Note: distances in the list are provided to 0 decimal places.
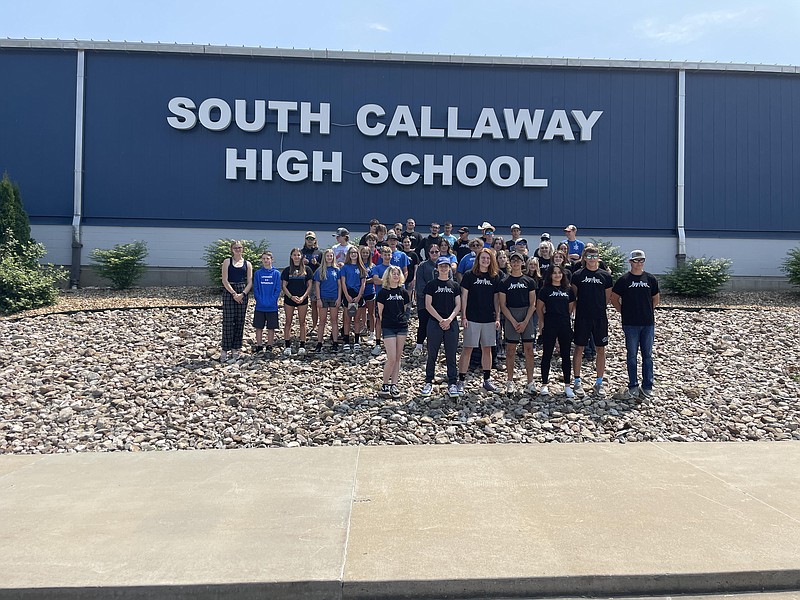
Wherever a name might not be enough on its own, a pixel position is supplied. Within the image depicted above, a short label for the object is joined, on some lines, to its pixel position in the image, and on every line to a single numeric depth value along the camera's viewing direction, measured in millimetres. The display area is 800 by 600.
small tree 14602
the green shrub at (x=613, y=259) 15125
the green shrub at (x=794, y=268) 15378
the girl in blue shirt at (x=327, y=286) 9852
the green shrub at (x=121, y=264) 15312
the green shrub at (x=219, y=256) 14617
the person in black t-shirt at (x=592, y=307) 8016
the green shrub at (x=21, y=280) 12477
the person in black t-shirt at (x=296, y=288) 9812
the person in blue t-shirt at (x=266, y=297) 9680
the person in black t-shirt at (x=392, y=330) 7992
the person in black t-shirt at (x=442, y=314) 7910
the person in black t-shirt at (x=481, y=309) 7984
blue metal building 16812
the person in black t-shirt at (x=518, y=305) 8070
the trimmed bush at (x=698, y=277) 14750
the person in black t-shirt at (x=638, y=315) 7941
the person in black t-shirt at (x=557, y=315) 8031
